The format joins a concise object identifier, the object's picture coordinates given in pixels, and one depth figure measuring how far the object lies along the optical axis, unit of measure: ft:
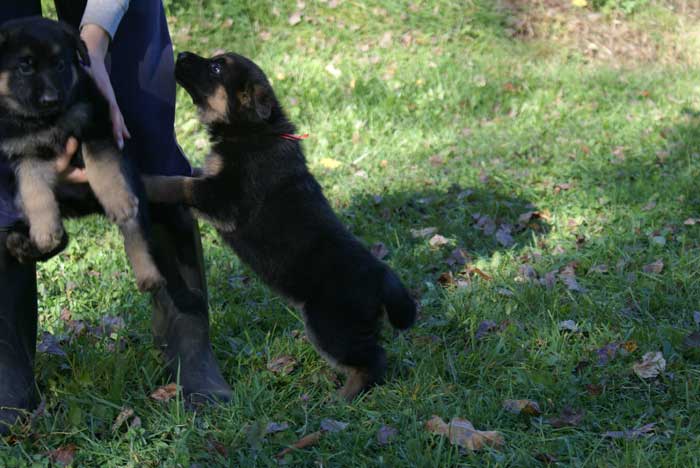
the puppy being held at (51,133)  8.99
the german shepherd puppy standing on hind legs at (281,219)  10.84
